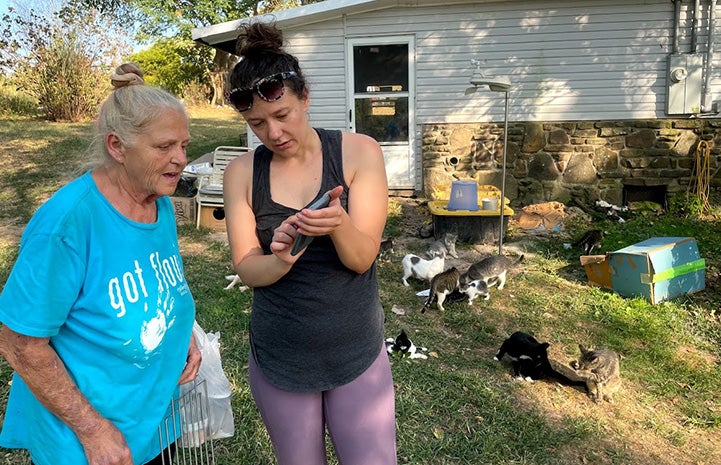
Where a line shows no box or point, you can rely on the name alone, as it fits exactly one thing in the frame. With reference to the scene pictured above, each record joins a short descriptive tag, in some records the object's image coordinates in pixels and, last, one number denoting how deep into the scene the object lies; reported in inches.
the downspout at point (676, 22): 316.8
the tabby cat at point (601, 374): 132.6
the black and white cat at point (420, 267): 209.9
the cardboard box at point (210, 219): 298.5
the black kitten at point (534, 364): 142.3
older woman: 50.1
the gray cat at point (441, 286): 188.1
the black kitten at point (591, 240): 247.8
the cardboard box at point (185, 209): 305.1
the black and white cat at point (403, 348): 152.9
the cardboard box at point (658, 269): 189.0
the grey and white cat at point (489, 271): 197.6
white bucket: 268.2
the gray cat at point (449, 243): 250.8
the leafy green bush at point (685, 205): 319.9
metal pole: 239.5
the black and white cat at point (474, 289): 192.2
